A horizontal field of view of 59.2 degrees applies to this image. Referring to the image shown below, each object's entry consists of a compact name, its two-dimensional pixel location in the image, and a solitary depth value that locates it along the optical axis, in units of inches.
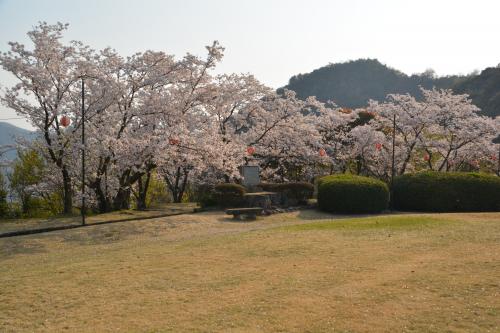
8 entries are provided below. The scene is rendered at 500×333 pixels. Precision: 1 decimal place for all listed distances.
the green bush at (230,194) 726.5
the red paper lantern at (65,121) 605.9
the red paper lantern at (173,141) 619.5
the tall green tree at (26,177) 871.7
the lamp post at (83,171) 540.6
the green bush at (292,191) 765.9
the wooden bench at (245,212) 629.6
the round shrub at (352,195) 687.7
